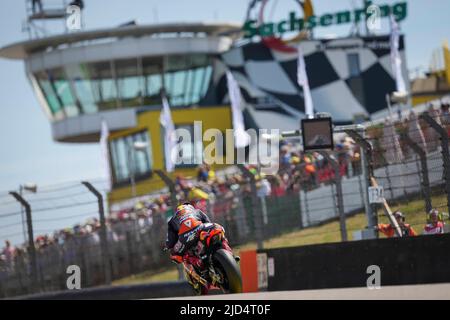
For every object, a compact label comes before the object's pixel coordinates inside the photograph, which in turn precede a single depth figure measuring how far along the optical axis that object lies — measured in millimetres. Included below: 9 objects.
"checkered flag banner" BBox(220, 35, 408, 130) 47969
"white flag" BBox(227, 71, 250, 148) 40272
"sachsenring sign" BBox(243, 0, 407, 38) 46781
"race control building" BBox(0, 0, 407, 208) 48406
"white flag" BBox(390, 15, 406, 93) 37344
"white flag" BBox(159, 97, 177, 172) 42344
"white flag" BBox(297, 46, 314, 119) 41312
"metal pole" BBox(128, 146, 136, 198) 50088
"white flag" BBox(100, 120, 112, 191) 46125
